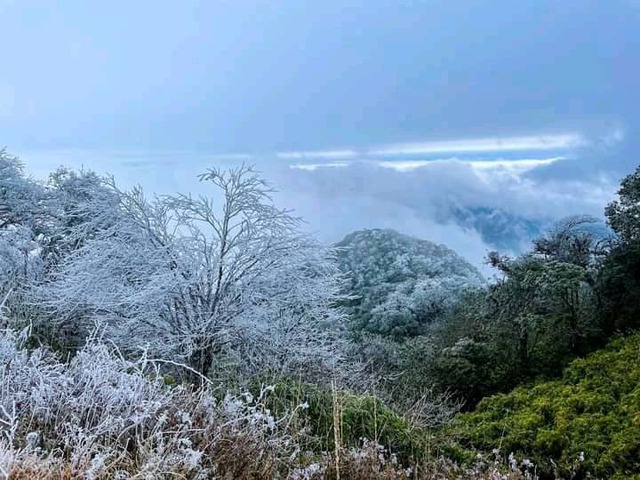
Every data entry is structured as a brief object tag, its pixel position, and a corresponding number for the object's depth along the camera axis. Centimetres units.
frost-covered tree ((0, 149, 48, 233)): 1277
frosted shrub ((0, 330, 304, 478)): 232
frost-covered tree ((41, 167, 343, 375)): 701
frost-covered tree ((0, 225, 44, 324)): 899
